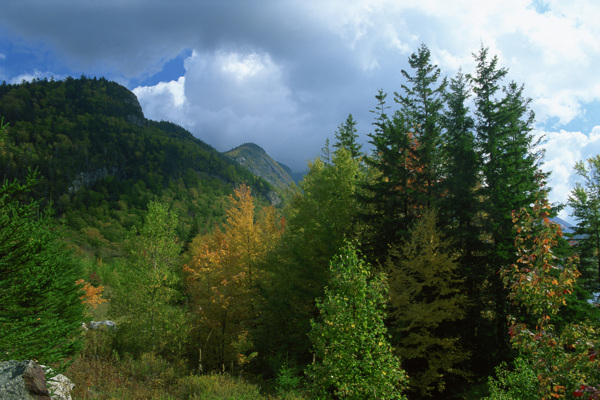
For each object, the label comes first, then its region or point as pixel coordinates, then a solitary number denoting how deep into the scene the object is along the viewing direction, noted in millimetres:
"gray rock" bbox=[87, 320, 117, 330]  21106
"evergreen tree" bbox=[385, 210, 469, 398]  12891
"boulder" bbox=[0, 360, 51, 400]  6152
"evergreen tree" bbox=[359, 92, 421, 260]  16578
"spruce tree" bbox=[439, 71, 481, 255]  16062
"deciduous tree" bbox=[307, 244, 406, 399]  6672
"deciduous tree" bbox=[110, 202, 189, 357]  17016
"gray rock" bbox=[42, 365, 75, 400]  8547
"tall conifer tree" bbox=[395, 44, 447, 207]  17297
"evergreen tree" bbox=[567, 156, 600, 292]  20156
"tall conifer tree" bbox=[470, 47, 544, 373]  15391
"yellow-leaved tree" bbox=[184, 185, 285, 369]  16188
